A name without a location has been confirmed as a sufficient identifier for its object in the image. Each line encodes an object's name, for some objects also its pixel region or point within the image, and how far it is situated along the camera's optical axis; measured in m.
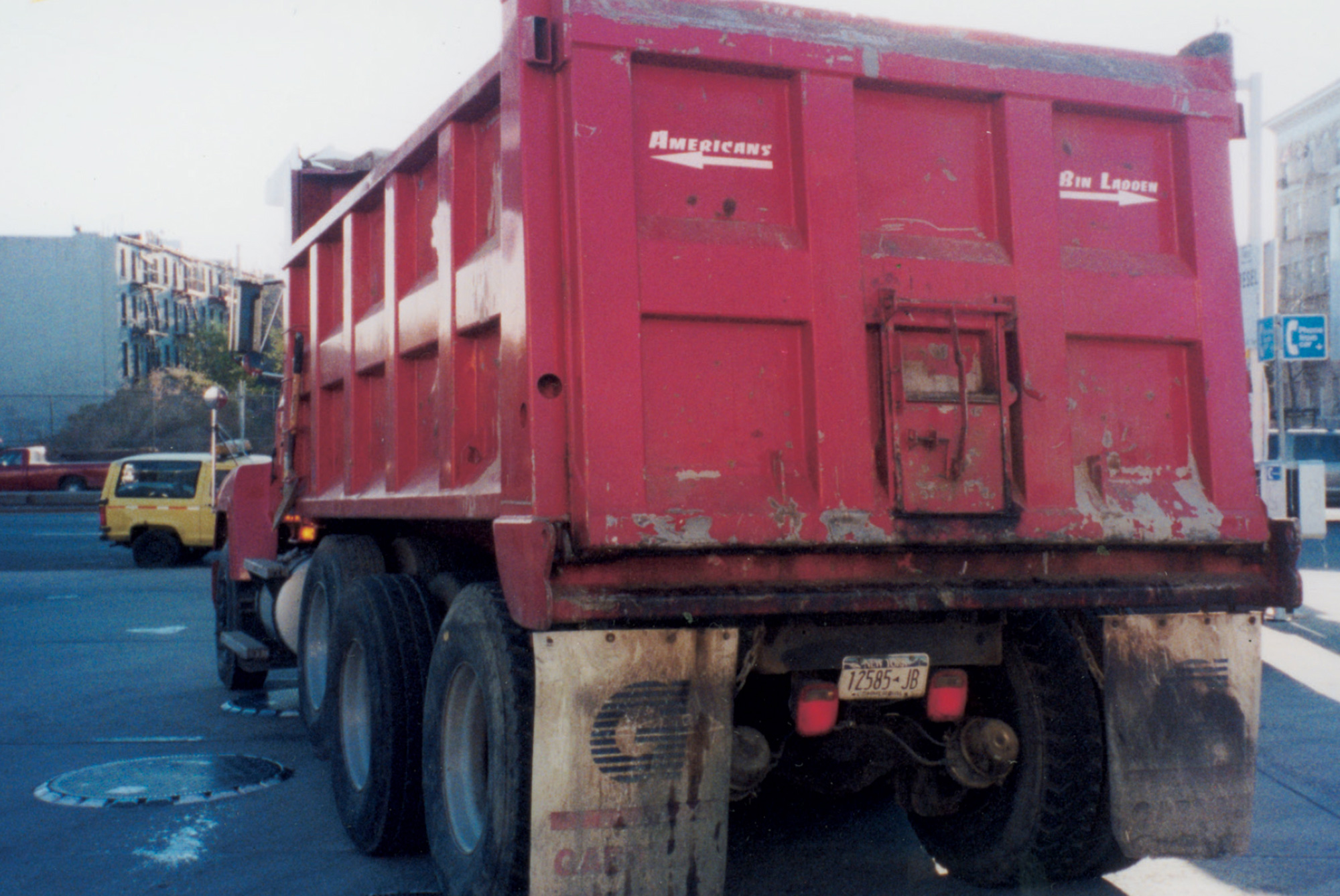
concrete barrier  34.78
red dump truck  3.44
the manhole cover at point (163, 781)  5.90
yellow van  20.02
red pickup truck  37.91
